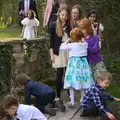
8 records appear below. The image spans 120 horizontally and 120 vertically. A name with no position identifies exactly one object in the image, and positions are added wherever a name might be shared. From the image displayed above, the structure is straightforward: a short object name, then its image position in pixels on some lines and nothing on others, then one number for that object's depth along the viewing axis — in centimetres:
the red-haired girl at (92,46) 619
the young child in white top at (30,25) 1062
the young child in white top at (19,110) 437
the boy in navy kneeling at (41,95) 573
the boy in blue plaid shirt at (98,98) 530
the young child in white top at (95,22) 722
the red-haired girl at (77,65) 609
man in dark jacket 1102
